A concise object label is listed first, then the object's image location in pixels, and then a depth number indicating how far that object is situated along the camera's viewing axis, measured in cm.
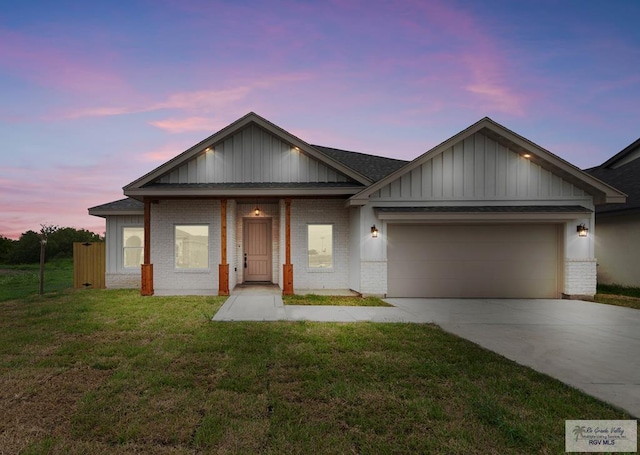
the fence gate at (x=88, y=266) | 1167
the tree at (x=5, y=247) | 3600
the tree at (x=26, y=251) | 3534
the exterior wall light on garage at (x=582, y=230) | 973
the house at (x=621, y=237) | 1164
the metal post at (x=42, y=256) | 1048
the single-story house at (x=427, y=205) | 975
